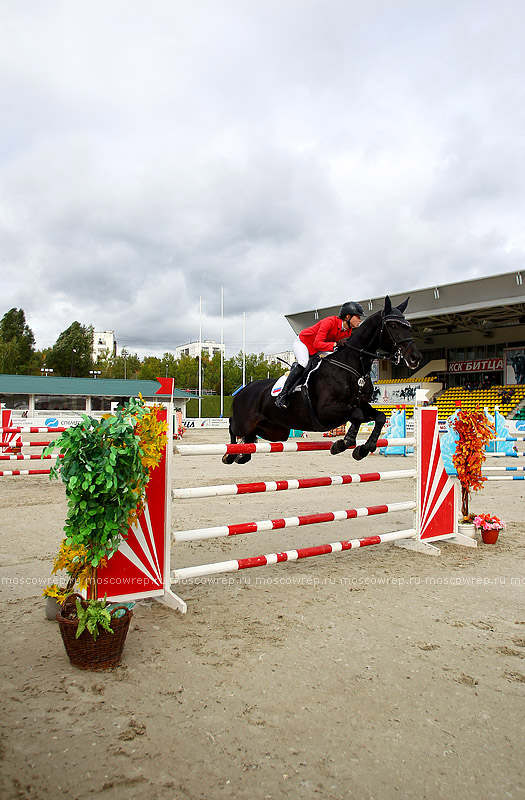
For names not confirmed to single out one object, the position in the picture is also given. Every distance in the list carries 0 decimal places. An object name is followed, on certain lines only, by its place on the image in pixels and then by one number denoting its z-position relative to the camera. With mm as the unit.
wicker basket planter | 2600
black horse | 4035
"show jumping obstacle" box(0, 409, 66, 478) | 6868
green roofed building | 35625
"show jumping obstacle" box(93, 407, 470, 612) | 3297
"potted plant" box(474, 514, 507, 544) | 5355
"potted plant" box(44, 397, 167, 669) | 2609
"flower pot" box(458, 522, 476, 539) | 5504
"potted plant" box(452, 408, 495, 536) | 5309
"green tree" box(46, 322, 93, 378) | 60531
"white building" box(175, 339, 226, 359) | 112969
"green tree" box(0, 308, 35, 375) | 56856
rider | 4344
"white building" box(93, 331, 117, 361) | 105500
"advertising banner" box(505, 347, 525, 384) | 31906
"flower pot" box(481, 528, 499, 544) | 5371
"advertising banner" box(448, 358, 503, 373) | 33656
